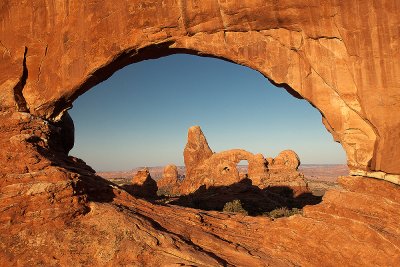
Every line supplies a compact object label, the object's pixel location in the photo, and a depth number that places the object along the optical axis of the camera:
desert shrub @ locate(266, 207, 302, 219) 25.76
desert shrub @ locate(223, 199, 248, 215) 29.45
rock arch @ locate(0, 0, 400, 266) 10.06
